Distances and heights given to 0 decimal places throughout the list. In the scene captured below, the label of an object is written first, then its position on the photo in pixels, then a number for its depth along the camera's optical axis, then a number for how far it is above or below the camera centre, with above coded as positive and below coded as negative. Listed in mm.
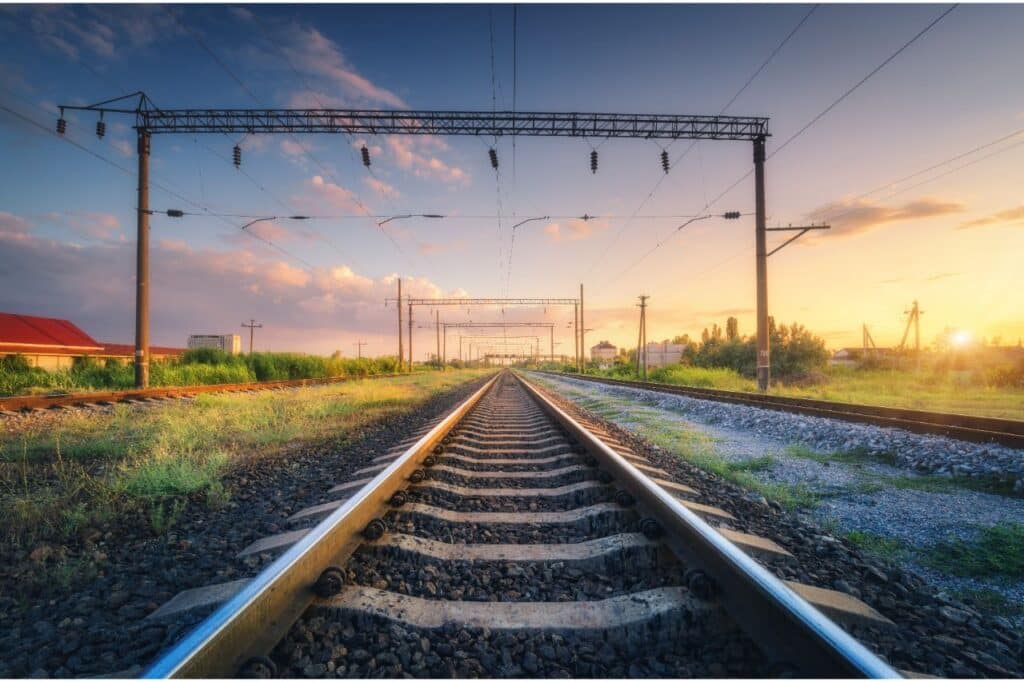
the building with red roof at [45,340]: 34356 +1476
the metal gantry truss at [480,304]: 42662 +5057
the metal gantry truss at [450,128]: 14969 +8182
